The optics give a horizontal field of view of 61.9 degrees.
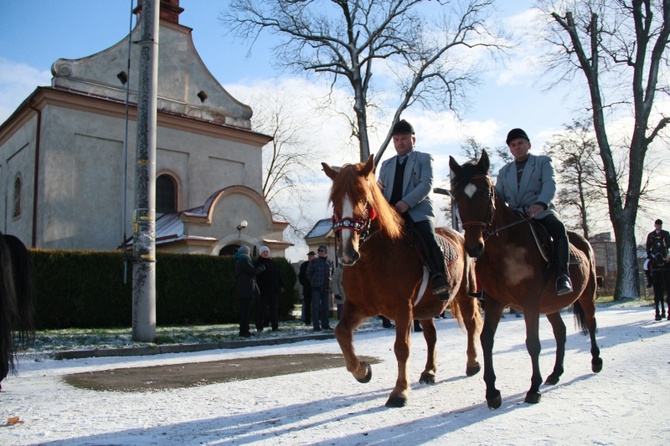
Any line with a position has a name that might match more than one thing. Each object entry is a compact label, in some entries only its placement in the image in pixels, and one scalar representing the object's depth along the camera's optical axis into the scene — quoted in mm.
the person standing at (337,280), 15344
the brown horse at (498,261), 5641
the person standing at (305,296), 17469
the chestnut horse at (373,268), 5355
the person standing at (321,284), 16094
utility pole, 12438
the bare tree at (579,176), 39656
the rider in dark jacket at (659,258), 15445
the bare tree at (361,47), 28828
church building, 23453
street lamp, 24141
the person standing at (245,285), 14180
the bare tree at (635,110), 27031
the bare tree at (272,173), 52312
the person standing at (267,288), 15592
